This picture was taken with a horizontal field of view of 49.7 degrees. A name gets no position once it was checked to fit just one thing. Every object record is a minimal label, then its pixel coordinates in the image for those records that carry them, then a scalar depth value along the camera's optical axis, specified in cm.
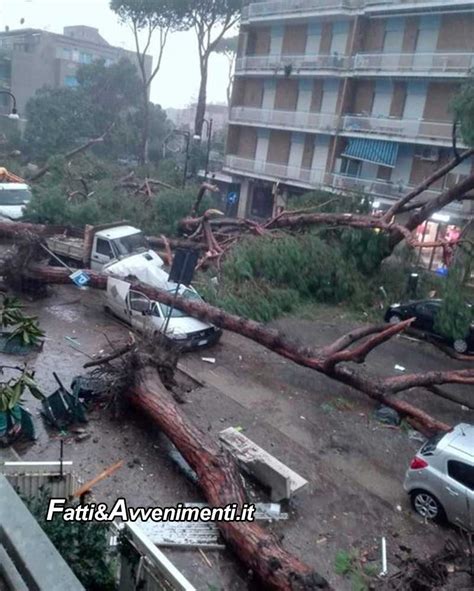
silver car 687
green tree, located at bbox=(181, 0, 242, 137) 3328
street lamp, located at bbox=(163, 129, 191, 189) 2394
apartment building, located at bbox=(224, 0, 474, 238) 2395
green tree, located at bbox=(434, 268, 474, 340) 1279
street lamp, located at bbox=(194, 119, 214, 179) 2599
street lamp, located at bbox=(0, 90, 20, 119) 1791
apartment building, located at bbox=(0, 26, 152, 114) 4688
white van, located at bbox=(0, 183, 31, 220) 2027
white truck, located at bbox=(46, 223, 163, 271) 1554
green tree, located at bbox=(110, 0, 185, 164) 3369
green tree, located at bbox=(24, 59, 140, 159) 3572
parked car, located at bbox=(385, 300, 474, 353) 1348
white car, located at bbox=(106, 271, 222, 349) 1221
